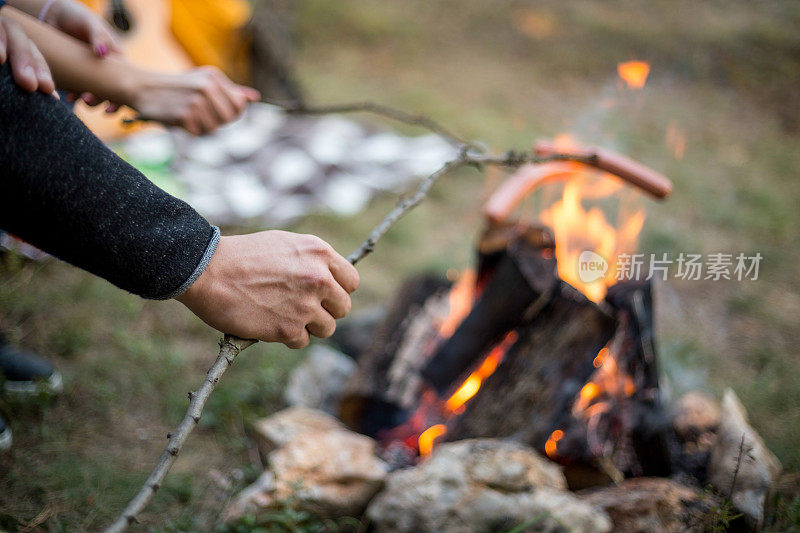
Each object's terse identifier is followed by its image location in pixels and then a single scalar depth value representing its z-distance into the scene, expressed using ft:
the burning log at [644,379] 4.53
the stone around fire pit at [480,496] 4.11
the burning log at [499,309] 4.59
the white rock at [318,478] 4.29
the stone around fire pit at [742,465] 4.23
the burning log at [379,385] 4.76
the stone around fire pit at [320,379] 5.00
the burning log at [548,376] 4.50
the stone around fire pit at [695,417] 4.71
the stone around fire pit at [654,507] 4.16
